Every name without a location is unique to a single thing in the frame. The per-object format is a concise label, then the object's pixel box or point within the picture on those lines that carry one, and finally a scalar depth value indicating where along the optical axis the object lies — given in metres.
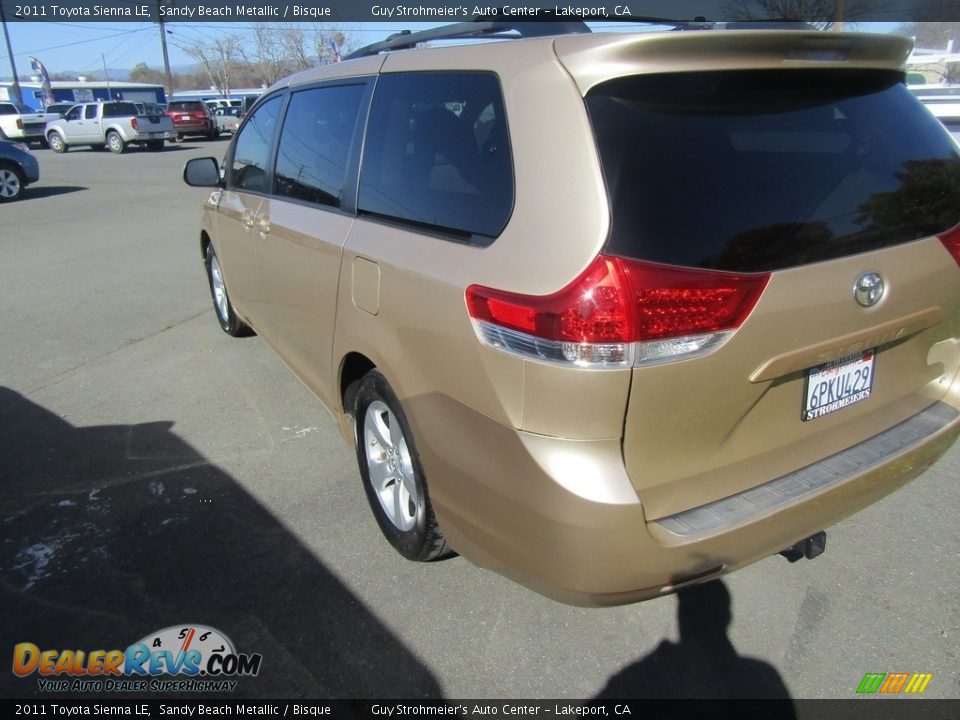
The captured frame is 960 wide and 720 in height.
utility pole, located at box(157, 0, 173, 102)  44.87
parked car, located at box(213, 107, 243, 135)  33.88
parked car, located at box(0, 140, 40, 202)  14.12
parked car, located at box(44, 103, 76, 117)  35.00
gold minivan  1.77
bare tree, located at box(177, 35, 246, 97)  61.19
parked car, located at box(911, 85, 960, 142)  6.67
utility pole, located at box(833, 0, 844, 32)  15.46
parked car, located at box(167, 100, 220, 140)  30.80
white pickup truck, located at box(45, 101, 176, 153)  26.86
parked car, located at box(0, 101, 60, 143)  28.53
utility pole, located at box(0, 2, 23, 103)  47.31
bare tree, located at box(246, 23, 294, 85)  53.59
